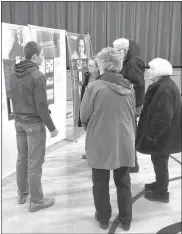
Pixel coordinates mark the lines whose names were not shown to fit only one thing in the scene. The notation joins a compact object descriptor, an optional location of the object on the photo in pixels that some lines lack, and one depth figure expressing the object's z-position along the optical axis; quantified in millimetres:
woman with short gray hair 1481
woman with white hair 1594
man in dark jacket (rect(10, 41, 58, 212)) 1740
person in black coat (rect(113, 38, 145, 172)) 2293
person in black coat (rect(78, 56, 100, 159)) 2414
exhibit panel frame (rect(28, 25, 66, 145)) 2980
